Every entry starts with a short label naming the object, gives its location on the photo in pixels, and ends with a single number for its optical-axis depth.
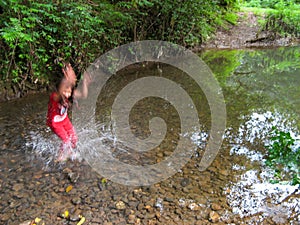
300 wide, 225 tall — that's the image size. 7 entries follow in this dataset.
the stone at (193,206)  2.97
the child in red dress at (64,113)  3.64
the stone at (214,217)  2.81
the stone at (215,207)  2.96
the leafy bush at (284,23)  15.66
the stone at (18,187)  3.33
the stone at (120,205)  3.03
